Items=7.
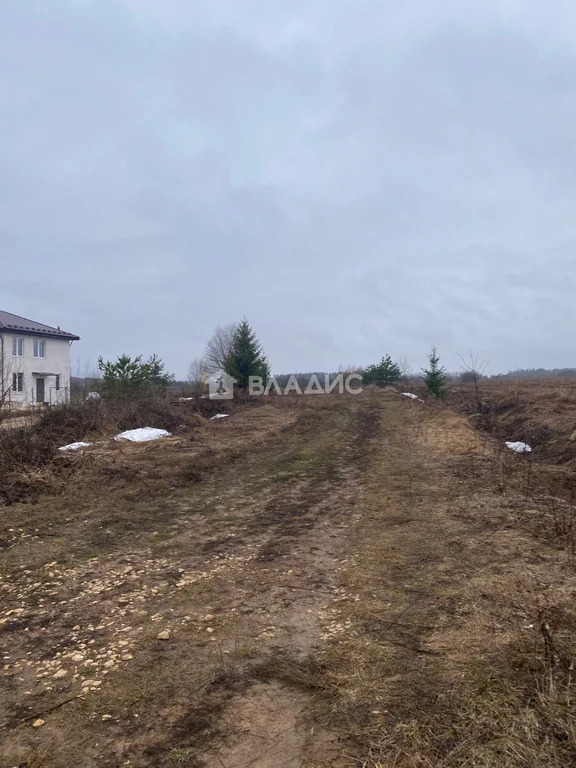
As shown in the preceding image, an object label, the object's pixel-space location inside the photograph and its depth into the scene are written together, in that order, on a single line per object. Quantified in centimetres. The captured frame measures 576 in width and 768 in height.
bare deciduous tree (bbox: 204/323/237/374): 4104
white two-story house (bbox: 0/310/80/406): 3089
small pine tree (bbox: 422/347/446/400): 2791
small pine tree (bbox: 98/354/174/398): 1678
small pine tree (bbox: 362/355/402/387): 4653
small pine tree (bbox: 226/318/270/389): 2730
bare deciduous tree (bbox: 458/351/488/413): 2034
